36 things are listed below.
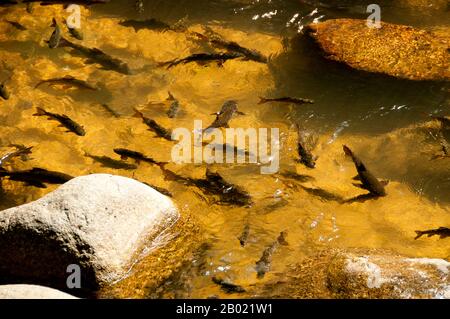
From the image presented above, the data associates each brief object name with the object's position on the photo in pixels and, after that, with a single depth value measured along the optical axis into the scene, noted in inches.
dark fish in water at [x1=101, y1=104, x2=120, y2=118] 324.5
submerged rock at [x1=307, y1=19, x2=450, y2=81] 329.7
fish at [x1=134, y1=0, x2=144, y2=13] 420.8
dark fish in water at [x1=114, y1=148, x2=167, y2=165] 283.7
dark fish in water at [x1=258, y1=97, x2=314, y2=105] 313.1
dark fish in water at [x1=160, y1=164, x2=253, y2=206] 266.7
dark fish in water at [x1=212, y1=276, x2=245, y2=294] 214.5
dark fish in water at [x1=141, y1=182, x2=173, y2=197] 265.7
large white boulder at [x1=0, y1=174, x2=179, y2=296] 211.8
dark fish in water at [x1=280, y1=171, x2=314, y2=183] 280.8
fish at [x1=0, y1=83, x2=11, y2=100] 329.6
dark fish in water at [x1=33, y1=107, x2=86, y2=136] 305.0
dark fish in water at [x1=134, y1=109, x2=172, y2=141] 303.3
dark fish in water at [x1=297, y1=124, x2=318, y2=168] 285.6
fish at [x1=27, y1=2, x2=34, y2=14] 414.6
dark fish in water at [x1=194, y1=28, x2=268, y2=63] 352.2
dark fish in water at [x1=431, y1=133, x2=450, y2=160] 291.3
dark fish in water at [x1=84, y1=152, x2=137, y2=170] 290.7
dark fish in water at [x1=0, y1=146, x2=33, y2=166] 289.7
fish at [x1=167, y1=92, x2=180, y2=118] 318.0
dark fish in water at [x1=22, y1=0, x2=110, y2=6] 398.9
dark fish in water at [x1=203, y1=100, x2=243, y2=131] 305.1
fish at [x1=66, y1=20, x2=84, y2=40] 378.0
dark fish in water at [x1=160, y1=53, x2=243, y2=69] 345.7
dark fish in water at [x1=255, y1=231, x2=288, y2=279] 223.8
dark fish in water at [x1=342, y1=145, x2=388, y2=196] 264.2
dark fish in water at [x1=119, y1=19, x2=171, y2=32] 392.5
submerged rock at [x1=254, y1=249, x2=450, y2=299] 197.8
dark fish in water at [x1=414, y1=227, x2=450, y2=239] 242.2
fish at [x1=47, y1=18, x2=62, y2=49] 366.6
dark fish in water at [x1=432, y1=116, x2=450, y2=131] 304.5
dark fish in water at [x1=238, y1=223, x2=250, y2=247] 240.6
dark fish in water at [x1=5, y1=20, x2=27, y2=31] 394.0
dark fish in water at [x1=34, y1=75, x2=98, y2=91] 331.9
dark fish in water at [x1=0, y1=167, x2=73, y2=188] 266.2
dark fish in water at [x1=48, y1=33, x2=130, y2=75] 354.6
